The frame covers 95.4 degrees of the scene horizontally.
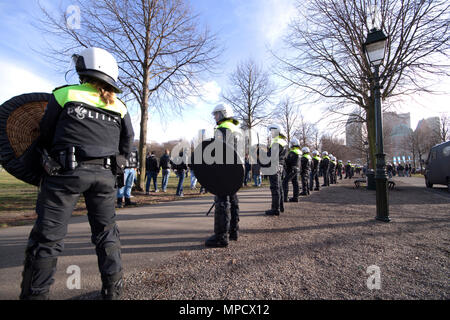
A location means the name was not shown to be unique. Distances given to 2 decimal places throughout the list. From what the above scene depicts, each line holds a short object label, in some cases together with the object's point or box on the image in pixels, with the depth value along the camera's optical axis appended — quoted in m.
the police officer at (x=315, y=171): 10.76
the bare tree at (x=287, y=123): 24.10
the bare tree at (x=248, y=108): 18.20
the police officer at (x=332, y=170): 15.37
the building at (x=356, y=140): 26.36
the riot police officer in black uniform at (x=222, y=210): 2.80
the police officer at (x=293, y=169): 6.77
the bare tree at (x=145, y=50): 8.66
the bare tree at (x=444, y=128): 35.53
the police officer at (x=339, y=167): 22.54
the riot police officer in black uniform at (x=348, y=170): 25.26
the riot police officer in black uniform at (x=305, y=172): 8.68
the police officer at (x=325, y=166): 12.79
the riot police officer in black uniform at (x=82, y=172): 1.46
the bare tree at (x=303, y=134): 27.30
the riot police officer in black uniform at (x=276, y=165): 4.79
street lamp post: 4.36
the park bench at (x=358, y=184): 10.29
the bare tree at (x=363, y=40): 8.12
